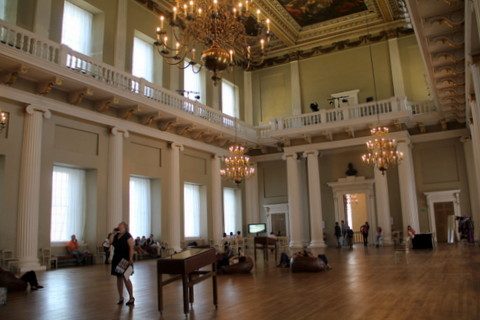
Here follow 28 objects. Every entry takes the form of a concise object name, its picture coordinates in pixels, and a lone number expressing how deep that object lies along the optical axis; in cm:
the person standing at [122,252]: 613
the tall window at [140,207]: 1609
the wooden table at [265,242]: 1233
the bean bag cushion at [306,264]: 946
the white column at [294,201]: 2025
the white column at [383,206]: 1832
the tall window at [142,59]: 1680
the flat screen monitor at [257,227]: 2131
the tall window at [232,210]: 2150
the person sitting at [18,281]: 749
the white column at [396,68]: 1984
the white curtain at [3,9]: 1238
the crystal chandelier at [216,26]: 749
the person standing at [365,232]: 1945
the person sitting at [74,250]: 1301
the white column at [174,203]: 1658
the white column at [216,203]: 1920
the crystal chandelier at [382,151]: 1541
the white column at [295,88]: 2216
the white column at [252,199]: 2220
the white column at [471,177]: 1800
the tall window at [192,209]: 1857
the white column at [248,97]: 2311
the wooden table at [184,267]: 514
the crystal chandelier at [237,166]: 1545
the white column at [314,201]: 1983
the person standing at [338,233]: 1989
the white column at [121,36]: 1543
